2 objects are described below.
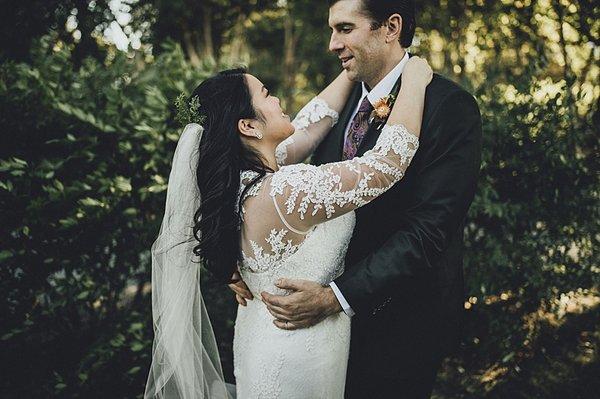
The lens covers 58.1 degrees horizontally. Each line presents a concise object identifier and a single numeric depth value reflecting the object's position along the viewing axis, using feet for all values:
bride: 7.18
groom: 7.53
